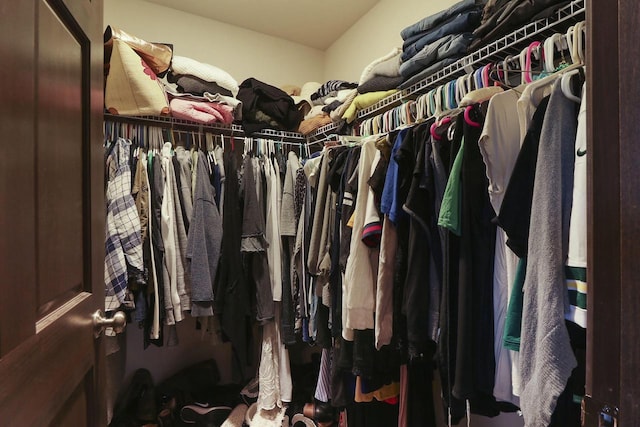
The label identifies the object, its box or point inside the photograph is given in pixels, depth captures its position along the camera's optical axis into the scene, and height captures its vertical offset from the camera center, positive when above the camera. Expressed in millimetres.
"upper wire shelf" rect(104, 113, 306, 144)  1645 +507
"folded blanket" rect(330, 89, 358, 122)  1578 +536
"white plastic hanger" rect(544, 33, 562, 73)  773 +389
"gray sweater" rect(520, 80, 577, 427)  560 -116
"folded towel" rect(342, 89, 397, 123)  1425 +518
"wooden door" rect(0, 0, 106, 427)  411 +8
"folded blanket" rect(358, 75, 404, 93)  1415 +585
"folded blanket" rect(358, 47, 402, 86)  1398 +655
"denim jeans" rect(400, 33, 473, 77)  1046 +559
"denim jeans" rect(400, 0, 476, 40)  1077 +701
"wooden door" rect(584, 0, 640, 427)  329 -4
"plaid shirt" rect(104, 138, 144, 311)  1277 -87
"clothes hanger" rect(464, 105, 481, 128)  781 +232
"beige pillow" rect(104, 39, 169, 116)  1437 +600
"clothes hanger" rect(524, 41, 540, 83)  822 +400
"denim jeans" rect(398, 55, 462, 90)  1080 +513
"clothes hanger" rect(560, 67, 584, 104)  610 +249
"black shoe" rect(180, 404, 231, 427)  1650 -1043
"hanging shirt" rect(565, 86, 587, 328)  542 -50
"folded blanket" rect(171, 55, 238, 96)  1732 +798
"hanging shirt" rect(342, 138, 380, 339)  1042 -195
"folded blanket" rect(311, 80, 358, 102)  1846 +748
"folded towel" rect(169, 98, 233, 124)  1641 +553
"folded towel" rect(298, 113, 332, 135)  1872 +544
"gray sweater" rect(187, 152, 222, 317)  1445 -130
